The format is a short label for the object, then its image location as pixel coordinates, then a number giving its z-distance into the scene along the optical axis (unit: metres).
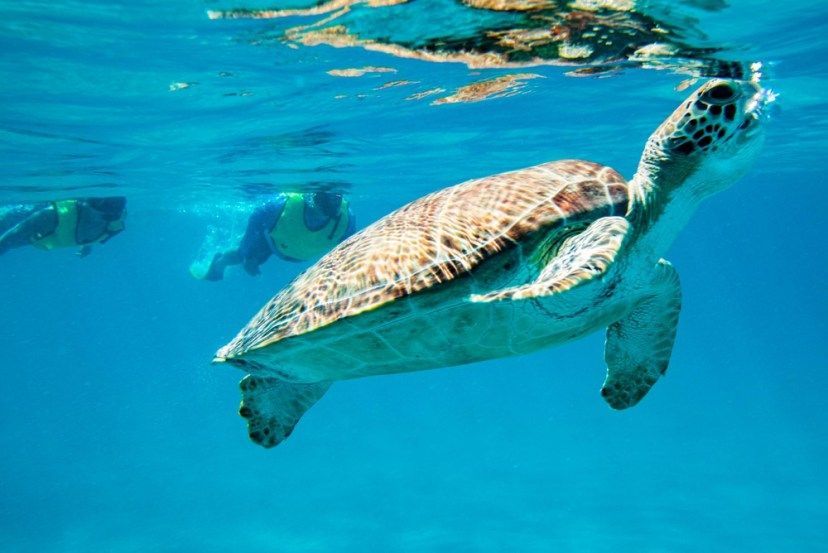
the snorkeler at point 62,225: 13.58
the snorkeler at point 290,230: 12.52
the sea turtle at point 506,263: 3.68
